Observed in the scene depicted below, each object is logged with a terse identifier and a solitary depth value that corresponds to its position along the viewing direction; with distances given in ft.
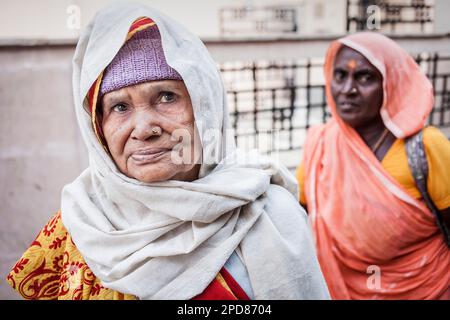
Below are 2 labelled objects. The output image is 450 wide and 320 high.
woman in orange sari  4.87
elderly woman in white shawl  2.50
